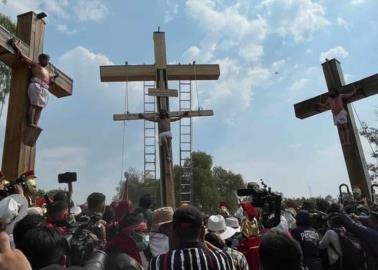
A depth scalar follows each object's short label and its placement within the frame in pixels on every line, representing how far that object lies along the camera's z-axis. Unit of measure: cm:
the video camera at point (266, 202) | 376
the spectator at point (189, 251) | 272
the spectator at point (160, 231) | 420
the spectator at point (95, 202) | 512
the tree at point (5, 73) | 1583
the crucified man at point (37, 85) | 595
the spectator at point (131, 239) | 355
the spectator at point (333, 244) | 516
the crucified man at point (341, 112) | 1039
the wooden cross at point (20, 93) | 573
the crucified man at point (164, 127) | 1218
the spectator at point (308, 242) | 538
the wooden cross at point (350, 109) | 998
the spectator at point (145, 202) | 604
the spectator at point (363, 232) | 428
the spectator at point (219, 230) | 394
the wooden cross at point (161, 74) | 1238
